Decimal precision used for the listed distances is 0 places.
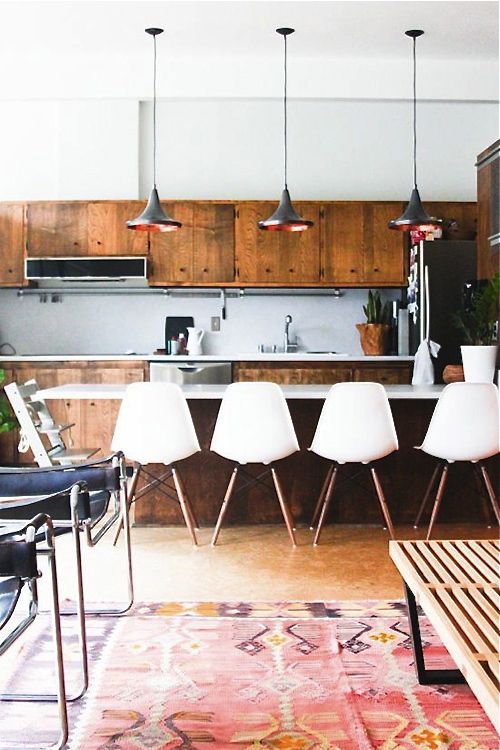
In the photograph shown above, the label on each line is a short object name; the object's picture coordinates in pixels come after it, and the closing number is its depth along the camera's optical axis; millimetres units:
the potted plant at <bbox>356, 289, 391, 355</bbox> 7520
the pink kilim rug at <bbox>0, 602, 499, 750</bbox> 2281
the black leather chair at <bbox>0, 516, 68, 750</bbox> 1862
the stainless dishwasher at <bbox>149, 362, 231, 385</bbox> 7250
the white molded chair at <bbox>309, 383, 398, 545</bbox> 4414
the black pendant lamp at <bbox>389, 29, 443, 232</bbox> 5594
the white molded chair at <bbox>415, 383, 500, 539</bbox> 4395
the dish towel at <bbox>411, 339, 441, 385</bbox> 6266
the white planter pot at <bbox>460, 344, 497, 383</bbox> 4887
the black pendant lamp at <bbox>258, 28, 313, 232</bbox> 5613
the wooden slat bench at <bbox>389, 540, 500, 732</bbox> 1761
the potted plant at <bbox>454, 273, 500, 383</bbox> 4898
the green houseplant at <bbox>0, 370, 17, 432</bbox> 6959
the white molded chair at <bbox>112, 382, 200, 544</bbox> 4434
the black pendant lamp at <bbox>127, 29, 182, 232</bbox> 5508
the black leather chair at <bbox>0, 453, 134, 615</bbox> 2535
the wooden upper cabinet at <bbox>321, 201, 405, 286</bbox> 7520
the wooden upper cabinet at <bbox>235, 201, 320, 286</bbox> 7547
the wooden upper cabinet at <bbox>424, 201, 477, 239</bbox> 7508
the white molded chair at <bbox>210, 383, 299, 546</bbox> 4426
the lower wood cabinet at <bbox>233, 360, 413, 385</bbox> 7281
